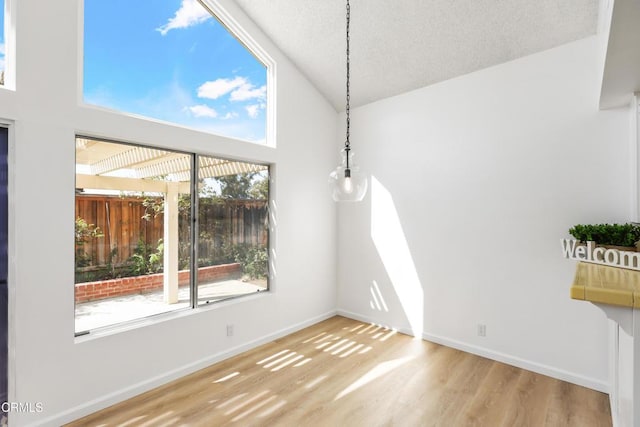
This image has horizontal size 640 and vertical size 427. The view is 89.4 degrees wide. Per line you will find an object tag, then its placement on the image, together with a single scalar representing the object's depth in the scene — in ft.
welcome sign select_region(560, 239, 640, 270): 6.60
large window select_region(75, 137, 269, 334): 8.32
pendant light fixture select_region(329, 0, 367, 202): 7.33
